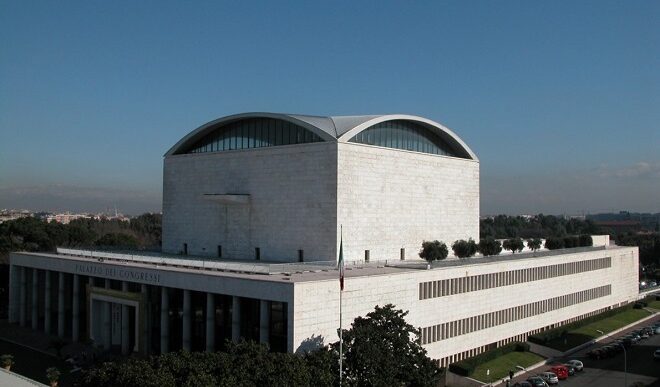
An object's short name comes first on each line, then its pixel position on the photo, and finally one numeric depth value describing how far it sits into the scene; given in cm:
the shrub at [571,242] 8431
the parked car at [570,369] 5071
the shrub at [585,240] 8544
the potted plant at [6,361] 4231
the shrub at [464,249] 5816
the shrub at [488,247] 6262
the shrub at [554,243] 8100
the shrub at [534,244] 7888
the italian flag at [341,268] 3375
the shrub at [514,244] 7056
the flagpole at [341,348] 3109
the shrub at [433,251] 5122
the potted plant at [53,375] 3691
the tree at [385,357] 3275
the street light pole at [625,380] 4553
